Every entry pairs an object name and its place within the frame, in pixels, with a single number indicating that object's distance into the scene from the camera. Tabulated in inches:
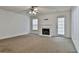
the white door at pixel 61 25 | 189.7
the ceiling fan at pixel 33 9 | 132.0
